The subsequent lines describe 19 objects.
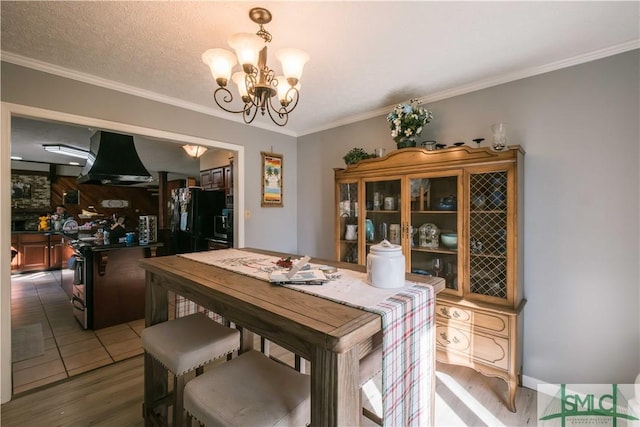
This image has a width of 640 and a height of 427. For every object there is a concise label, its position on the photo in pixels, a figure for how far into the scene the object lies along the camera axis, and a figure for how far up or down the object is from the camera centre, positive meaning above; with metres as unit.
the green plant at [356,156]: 2.73 +0.57
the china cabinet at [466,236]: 1.84 -0.19
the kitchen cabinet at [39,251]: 5.42 -0.83
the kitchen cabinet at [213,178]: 4.54 +0.58
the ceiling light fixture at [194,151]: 4.06 +0.93
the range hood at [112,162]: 3.18 +0.60
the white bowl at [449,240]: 2.16 -0.23
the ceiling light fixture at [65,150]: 4.54 +1.08
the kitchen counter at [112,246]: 2.93 -0.40
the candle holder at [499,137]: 1.96 +0.55
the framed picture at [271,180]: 3.38 +0.41
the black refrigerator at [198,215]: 4.39 -0.06
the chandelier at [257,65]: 1.28 +0.76
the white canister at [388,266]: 1.12 -0.23
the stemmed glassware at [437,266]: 2.27 -0.45
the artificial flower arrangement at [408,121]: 2.31 +0.79
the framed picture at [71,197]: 6.60 +0.35
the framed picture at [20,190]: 5.93 +0.47
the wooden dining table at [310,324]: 0.76 -0.36
